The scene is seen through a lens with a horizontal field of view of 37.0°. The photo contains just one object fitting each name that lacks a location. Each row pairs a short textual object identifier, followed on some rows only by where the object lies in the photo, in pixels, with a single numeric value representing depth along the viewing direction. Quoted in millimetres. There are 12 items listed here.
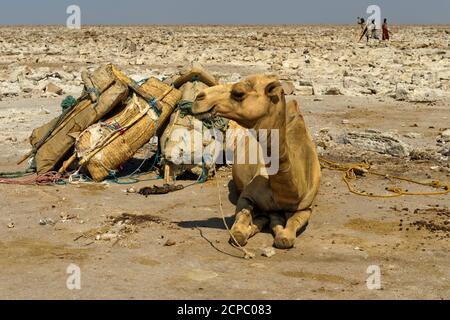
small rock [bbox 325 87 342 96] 17688
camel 5695
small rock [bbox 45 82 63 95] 18438
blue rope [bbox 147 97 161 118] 9742
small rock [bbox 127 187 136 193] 9148
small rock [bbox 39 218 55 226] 7531
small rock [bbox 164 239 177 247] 6734
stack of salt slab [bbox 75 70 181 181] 9383
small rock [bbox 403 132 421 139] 12273
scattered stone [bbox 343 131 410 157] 11008
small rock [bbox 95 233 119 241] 6914
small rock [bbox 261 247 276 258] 6375
